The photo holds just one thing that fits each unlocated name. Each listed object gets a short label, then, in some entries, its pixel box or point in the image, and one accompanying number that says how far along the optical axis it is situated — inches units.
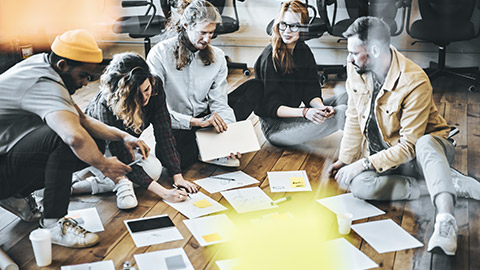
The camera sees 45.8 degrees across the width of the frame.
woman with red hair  97.7
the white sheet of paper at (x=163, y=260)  86.6
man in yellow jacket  90.3
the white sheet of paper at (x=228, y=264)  86.3
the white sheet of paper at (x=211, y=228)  93.6
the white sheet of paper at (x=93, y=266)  86.1
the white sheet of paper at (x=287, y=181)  108.0
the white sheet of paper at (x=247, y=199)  102.9
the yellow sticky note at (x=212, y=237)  93.4
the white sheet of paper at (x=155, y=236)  92.4
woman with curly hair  90.8
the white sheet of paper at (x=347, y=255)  87.1
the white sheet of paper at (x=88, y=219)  94.5
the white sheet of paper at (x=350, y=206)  100.5
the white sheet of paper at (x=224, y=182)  109.1
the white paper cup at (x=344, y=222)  93.8
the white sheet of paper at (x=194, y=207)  100.6
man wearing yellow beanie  80.4
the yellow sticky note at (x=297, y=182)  108.7
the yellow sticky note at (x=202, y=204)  102.8
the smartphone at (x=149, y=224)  95.5
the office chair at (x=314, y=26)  93.9
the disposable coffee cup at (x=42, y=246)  84.9
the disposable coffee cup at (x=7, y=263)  84.5
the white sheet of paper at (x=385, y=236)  91.0
